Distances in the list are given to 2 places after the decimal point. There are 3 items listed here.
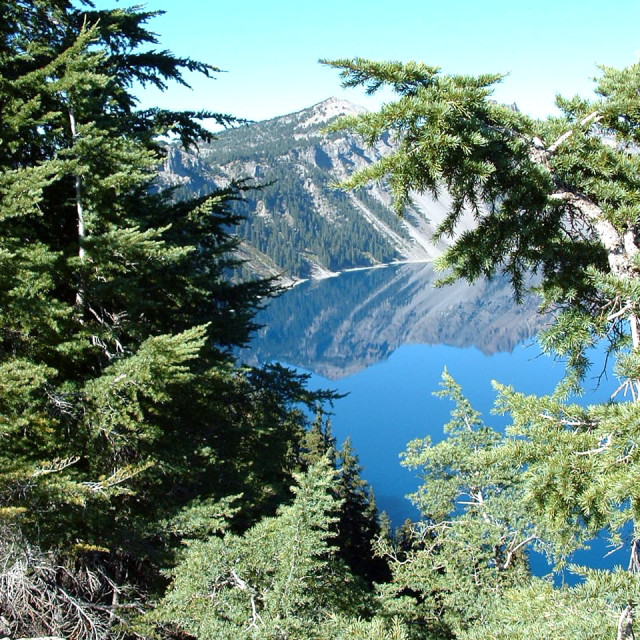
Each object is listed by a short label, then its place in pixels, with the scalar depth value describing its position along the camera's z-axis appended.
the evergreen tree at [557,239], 2.55
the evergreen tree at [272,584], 4.86
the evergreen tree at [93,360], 6.15
